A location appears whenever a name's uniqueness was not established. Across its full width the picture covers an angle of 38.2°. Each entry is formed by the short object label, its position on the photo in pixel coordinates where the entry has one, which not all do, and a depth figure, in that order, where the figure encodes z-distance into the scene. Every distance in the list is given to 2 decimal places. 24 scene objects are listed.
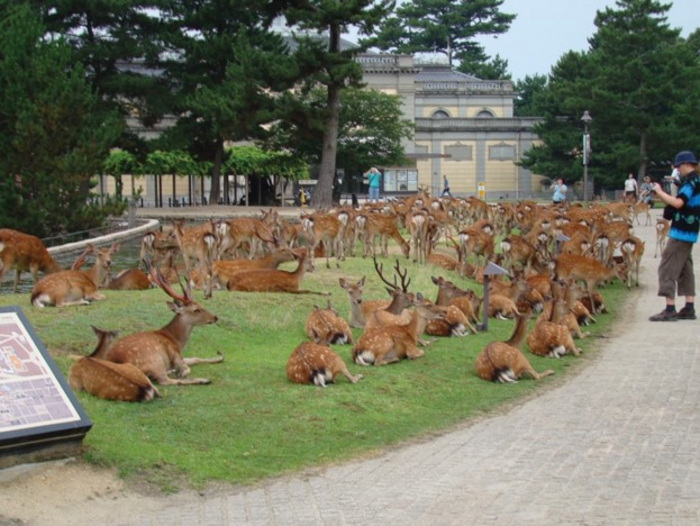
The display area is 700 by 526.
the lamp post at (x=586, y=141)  41.00
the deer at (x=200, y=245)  13.94
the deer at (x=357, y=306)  11.97
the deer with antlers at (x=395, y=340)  9.78
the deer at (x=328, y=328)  10.77
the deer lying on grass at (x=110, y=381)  7.64
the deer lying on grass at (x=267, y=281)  13.03
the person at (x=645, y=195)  34.19
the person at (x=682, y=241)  12.94
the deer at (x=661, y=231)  22.28
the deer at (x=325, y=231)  17.20
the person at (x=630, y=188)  40.70
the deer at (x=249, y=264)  13.66
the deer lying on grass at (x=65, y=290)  11.12
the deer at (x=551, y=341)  10.77
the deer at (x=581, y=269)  15.40
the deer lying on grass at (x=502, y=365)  9.37
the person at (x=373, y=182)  36.81
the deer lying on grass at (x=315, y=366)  8.66
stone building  65.81
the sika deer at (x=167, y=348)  8.27
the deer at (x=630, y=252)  17.22
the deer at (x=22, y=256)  13.27
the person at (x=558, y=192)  35.86
